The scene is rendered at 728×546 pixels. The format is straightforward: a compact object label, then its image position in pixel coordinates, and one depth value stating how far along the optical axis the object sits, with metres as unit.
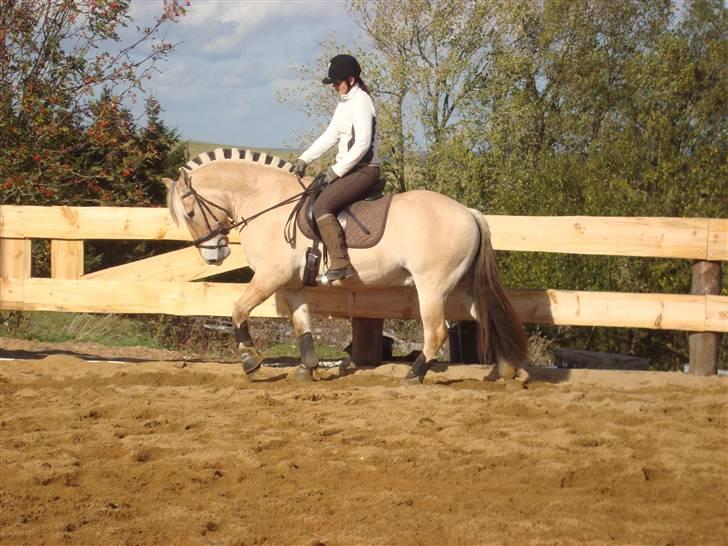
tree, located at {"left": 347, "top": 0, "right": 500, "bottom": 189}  25.22
